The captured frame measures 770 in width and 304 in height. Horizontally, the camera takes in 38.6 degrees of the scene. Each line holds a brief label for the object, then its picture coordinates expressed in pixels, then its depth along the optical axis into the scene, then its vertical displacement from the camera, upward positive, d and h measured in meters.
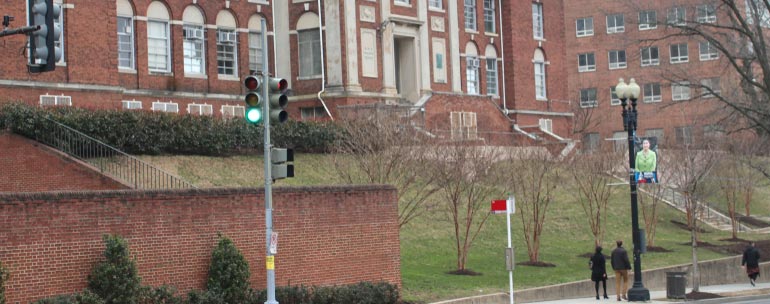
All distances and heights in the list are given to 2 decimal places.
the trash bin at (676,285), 32.12 -3.21
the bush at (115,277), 21.48 -1.56
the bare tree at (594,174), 39.88 +0.17
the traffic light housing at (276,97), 20.52 +1.76
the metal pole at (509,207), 27.59 -0.63
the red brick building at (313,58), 40.72 +5.96
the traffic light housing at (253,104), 20.11 +1.62
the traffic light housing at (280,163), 20.95 +0.55
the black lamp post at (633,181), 30.55 -0.11
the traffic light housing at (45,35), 16.61 +2.51
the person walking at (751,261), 37.16 -3.00
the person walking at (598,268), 31.08 -2.53
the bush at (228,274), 23.53 -1.74
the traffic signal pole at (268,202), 20.81 -0.20
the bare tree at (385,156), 33.56 +0.98
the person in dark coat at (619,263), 30.72 -2.39
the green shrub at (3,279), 19.89 -1.40
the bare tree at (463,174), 33.62 +0.31
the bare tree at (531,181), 36.38 +0.01
